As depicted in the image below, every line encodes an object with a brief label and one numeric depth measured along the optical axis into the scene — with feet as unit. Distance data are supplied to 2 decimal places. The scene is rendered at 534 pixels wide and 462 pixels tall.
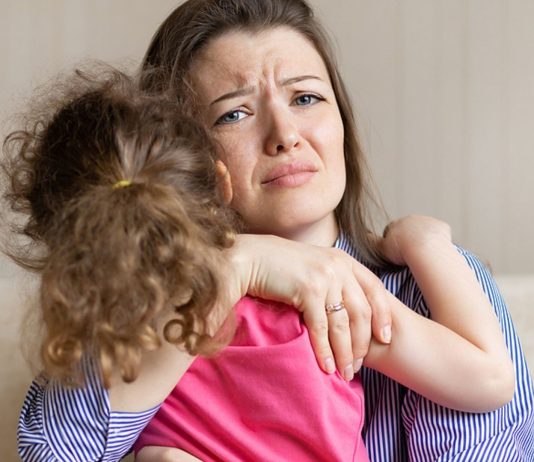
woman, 4.89
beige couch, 5.94
